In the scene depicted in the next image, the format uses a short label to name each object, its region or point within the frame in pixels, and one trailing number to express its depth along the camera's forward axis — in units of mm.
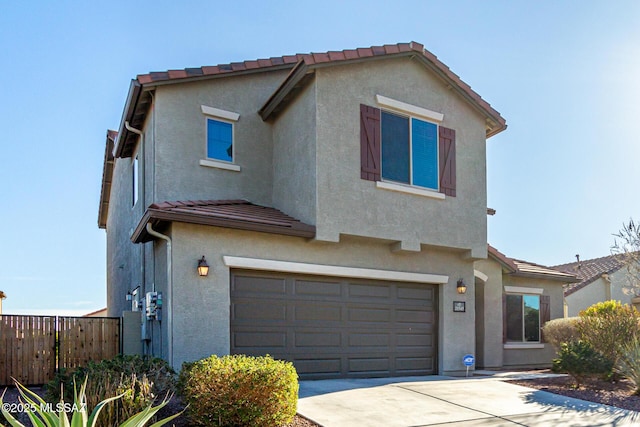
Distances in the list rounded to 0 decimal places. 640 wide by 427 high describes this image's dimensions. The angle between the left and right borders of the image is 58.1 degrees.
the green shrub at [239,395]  7121
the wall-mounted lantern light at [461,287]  13461
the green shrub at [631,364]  11031
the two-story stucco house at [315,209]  10508
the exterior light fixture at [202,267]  10047
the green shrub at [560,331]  14634
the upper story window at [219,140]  12914
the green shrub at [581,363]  11344
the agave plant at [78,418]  4906
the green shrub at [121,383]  6691
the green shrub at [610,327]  12516
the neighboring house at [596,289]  27312
